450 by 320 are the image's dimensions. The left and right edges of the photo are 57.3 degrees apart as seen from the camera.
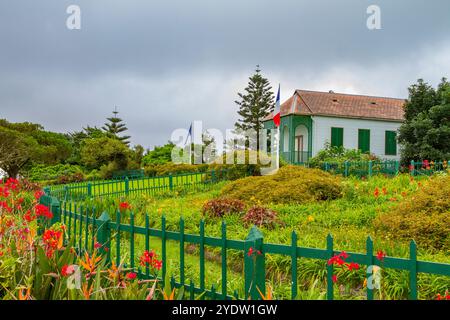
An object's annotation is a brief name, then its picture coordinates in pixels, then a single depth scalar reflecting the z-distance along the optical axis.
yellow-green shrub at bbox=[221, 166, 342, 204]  10.08
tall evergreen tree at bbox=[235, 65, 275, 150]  39.91
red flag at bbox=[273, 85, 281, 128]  17.25
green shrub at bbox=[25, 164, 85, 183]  33.00
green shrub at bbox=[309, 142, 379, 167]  22.11
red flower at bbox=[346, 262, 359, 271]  2.53
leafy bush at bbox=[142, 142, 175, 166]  34.76
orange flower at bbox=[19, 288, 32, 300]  2.74
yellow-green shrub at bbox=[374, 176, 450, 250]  5.97
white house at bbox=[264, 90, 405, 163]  26.44
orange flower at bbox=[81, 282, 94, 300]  2.77
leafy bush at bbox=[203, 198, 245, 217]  8.57
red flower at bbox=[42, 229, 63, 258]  3.46
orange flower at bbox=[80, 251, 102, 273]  2.98
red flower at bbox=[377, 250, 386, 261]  2.43
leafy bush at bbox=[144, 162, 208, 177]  24.16
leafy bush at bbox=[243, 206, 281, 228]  7.44
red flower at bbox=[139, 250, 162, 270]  3.20
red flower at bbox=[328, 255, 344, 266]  2.46
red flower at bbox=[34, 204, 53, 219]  3.99
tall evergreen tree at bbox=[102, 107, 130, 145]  51.70
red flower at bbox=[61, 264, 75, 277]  2.78
